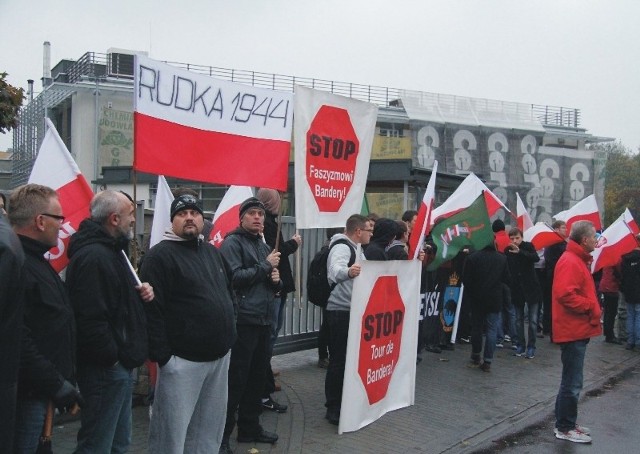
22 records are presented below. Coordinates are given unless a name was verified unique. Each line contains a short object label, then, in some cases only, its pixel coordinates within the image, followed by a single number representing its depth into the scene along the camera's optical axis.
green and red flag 9.70
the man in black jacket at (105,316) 3.90
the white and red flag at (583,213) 12.48
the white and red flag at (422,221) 7.04
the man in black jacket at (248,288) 5.52
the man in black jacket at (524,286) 10.80
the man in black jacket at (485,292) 9.55
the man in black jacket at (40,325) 3.25
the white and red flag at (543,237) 12.01
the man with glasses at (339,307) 6.53
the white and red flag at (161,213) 5.51
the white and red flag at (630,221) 12.26
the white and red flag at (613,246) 11.77
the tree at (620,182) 55.81
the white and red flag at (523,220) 12.80
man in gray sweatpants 4.45
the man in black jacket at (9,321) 2.71
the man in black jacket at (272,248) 6.72
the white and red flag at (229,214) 7.59
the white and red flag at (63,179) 4.77
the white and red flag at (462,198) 9.67
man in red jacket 6.46
